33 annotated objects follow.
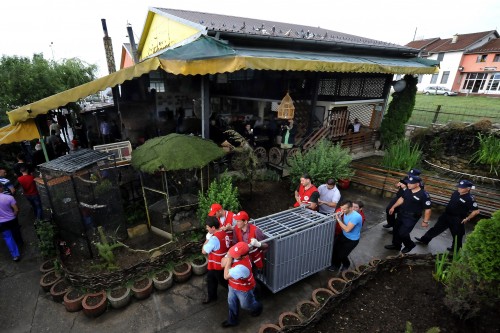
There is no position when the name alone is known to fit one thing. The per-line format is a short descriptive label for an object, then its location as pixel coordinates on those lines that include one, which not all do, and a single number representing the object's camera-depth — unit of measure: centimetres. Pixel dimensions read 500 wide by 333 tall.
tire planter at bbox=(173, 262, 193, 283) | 452
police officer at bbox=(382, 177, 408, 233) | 539
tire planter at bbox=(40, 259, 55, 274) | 464
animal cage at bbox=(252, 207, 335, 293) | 388
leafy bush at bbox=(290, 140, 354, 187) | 691
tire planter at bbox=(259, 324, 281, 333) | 325
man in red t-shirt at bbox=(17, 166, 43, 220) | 592
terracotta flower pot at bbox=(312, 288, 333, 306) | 383
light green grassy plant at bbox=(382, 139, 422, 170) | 882
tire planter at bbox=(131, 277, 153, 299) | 417
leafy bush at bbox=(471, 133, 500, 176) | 884
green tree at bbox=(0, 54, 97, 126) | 978
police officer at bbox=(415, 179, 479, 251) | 485
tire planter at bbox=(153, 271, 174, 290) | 434
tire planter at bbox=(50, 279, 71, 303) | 417
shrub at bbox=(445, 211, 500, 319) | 282
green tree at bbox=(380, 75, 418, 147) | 1123
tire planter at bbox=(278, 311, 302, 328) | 343
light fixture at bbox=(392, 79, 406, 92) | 1082
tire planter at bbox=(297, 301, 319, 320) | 360
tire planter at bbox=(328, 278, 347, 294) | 404
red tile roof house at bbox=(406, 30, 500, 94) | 3712
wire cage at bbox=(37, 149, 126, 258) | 493
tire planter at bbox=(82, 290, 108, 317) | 385
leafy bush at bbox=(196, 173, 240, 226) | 546
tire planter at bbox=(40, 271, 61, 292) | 434
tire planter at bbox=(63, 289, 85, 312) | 397
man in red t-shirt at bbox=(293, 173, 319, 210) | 491
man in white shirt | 527
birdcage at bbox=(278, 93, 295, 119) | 816
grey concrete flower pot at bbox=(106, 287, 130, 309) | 402
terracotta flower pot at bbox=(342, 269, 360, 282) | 426
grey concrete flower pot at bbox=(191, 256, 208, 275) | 469
